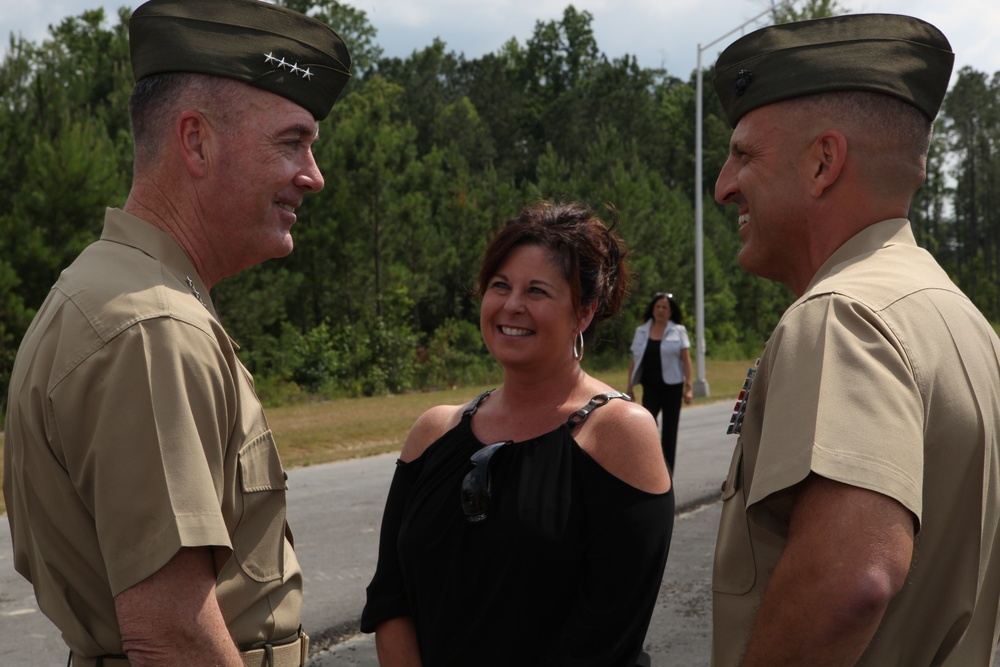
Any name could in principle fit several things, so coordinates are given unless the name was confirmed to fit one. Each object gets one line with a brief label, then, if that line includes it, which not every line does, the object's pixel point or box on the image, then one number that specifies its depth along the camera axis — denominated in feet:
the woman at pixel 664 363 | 36.86
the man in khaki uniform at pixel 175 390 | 6.40
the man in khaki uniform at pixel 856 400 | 5.82
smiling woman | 9.49
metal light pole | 78.79
